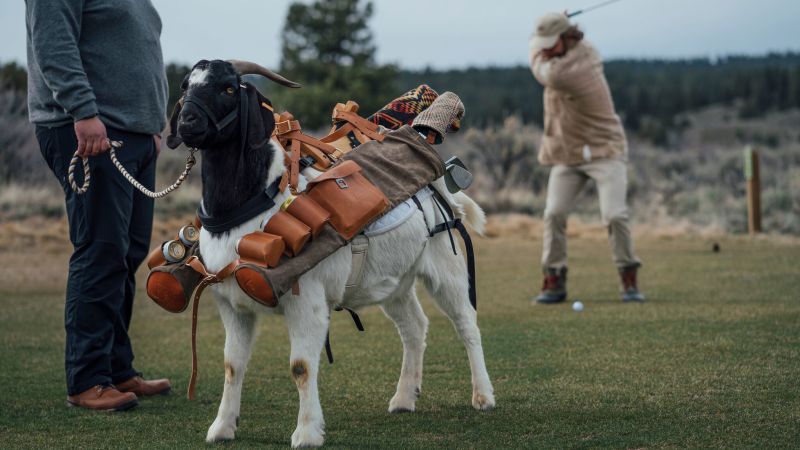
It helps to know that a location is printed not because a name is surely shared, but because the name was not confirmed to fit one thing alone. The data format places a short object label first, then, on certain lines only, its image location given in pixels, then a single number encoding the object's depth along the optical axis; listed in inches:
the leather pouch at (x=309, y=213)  202.5
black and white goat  196.7
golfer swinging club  423.2
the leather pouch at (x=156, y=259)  215.5
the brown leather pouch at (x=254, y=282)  191.3
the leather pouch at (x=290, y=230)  198.1
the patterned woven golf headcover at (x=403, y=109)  256.4
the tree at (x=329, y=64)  1784.0
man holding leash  242.7
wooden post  713.0
